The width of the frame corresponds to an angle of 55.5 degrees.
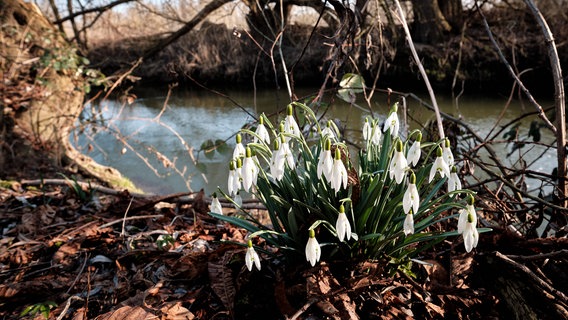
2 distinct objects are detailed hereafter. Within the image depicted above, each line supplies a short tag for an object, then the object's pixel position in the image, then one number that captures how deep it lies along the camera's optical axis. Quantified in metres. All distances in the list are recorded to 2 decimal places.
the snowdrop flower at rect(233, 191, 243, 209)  0.42
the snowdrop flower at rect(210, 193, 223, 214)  0.41
